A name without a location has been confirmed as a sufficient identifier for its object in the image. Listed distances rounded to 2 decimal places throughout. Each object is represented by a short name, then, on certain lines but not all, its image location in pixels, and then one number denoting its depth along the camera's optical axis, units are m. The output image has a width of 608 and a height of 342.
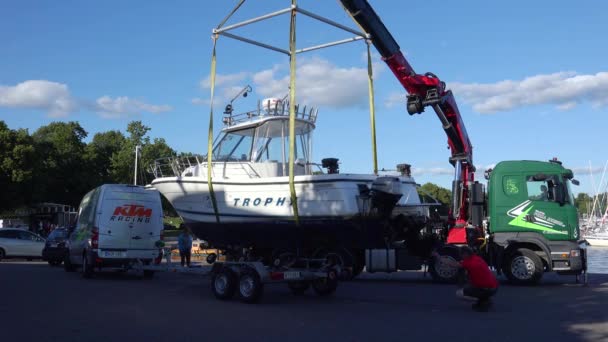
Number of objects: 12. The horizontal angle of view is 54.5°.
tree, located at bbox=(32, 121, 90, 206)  53.06
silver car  24.08
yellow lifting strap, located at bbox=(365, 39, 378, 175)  14.76
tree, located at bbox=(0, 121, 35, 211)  43.66
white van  15.80
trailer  11.24
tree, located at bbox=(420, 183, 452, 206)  98.90
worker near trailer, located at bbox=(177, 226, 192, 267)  19.91
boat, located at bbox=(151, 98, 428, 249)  13.12
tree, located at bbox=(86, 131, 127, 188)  58.06
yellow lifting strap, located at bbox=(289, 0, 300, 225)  12.50
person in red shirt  10.28
